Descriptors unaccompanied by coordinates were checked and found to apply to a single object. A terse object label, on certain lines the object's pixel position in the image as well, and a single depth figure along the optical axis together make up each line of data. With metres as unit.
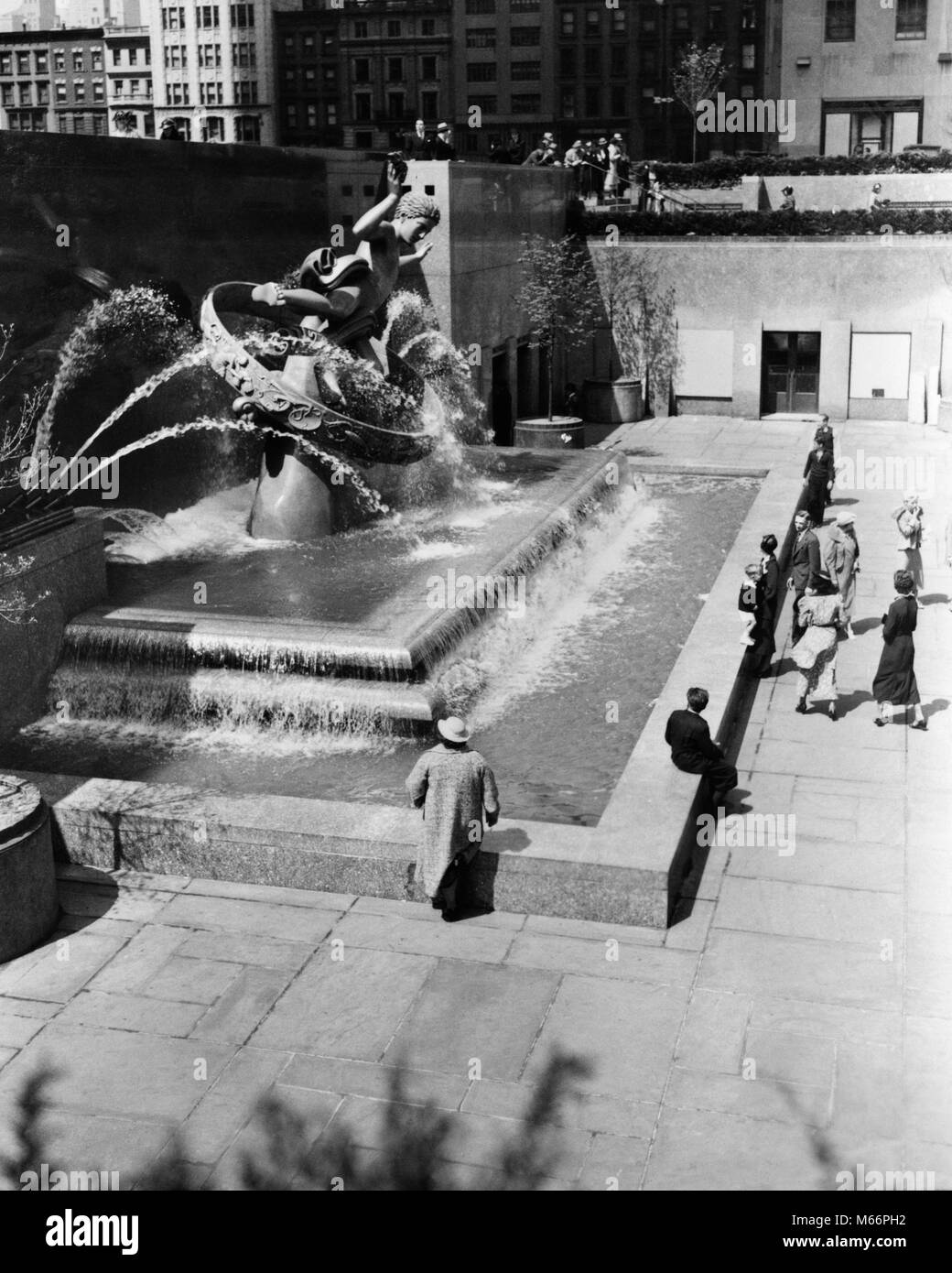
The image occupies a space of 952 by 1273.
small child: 13.55
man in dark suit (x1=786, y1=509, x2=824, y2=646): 14.02
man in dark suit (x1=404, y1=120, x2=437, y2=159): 24.52
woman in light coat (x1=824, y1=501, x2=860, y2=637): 14.07
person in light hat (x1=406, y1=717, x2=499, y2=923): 9.30
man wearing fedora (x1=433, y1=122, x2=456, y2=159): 24.55
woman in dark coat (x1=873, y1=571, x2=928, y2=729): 12.41
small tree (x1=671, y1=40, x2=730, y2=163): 72.06
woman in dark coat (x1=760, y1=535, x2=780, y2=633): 14.09
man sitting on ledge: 10.62
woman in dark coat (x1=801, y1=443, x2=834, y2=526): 19.53
